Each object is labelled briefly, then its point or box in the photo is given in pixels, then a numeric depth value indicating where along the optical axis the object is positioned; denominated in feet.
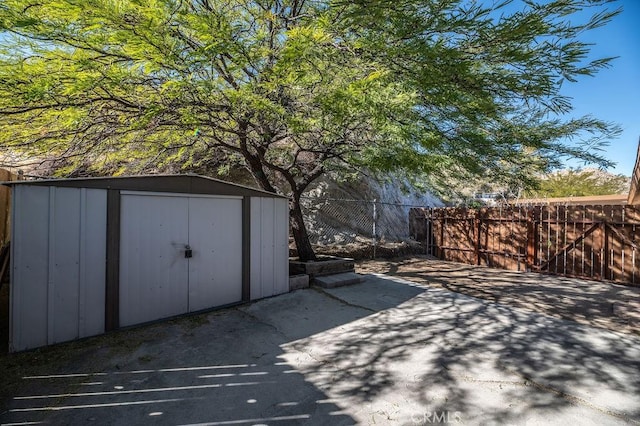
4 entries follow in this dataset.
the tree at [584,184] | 65.64
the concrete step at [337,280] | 20.49
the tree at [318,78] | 11.48
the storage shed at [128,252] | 11.11
